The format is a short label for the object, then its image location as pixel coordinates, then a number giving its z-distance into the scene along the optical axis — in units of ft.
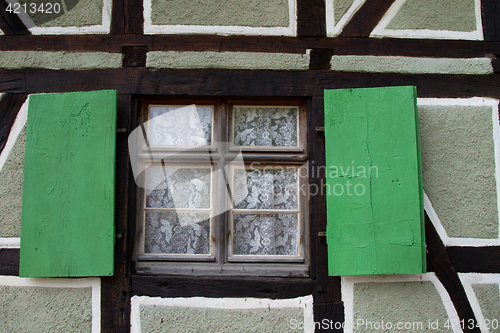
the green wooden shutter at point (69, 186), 6.26
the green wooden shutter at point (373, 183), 6.20
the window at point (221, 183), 7.01
